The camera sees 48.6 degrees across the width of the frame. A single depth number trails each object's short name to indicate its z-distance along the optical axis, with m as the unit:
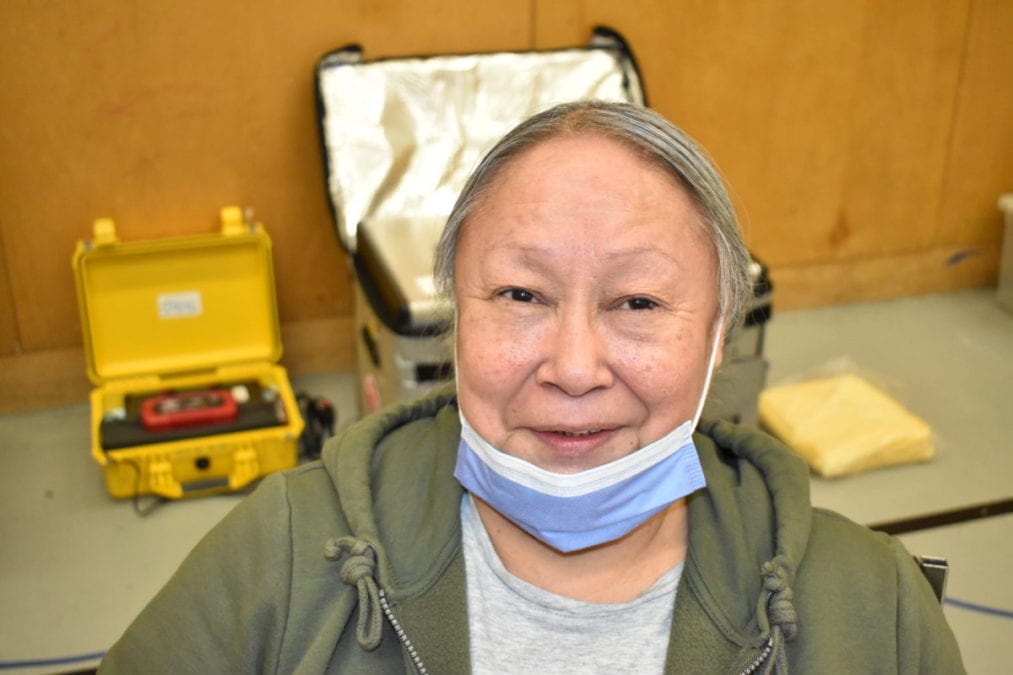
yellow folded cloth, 2.42
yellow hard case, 2.37
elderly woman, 1.12
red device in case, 2.35
